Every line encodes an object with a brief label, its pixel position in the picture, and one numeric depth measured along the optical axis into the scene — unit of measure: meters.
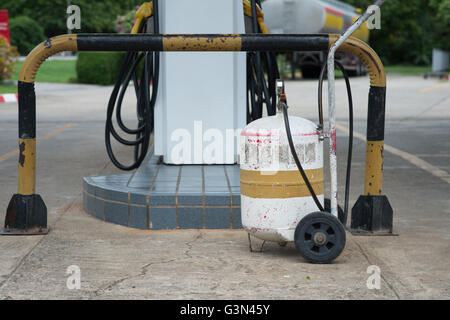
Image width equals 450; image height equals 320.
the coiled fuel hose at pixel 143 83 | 6.54
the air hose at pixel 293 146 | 4.42
